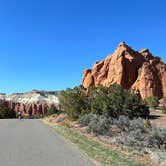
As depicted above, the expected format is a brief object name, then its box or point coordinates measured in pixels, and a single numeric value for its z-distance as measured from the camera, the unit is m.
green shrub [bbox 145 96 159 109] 37.72
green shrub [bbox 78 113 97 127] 15.78
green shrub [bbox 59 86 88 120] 21.97
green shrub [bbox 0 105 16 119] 48.09
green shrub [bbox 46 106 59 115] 51.99
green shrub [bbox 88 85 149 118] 19.75
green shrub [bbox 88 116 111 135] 11.79
